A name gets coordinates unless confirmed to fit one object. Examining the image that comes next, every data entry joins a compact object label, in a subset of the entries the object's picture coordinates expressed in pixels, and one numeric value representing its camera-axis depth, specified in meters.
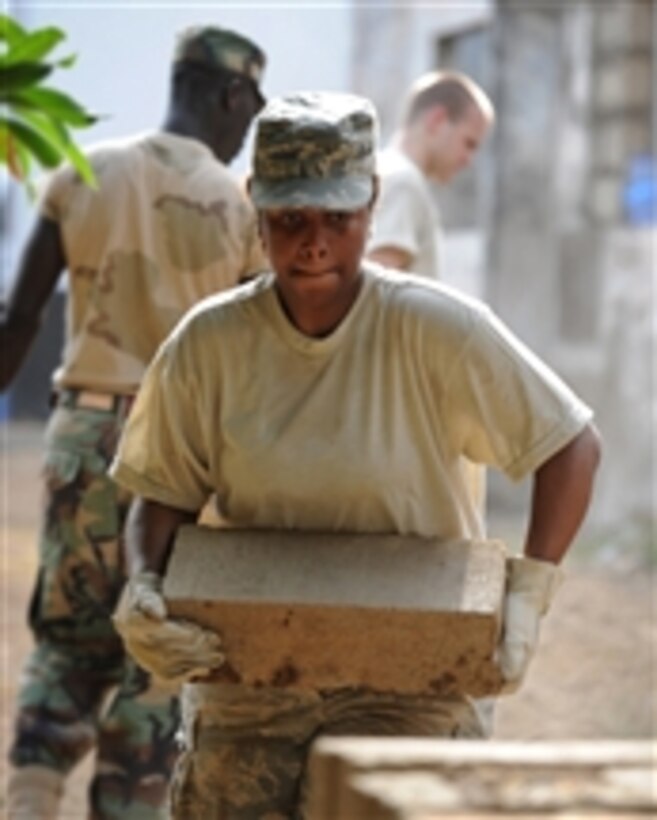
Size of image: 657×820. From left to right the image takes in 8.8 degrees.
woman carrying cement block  7.37
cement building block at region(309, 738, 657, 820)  4.22
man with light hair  12.55
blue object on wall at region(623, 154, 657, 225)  27.90
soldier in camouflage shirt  10.75
